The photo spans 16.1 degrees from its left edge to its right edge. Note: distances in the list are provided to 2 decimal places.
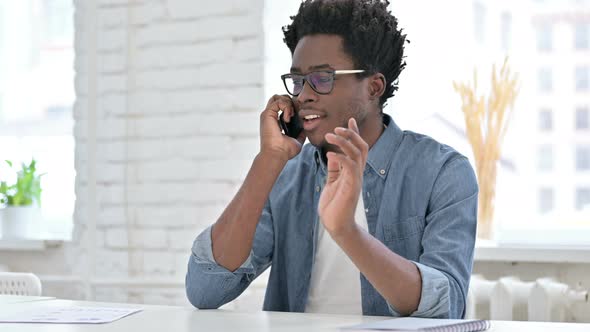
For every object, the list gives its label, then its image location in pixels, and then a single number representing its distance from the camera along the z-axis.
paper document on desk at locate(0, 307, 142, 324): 3.58
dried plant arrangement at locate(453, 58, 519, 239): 4.69
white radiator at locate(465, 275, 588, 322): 4.48
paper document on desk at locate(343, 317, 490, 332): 3.39
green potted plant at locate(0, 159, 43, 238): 5.26
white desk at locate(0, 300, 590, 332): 3.47
